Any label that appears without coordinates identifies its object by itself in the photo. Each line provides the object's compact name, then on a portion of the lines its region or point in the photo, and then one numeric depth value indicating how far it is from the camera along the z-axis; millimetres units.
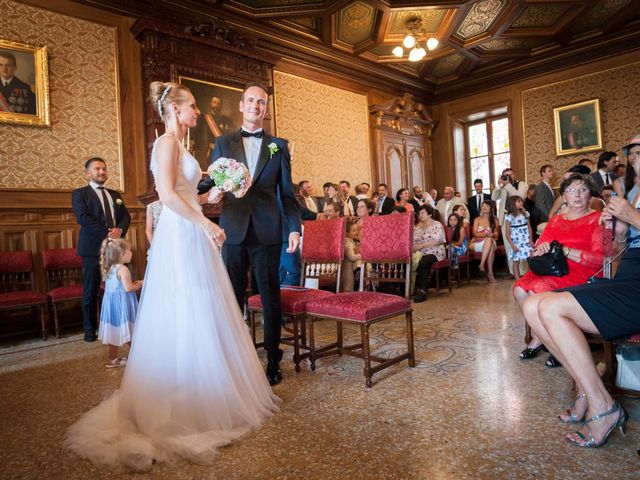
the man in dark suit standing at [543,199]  6637
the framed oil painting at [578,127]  8883
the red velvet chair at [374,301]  2611
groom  2488
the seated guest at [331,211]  5789
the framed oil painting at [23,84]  4793
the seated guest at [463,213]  7324
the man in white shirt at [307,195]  6807
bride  1916
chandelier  7703
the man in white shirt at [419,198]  8730
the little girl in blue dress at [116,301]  3201
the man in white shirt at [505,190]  7828
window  10625
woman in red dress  2547
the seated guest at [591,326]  1760
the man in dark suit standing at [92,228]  4344
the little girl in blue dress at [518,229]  5816
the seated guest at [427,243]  5766
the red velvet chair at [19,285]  4215
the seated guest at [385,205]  7697
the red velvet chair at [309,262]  2920
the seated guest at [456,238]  6771
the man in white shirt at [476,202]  8703
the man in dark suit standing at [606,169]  5945
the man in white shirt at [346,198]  7195
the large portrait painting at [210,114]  6043
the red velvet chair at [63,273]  4516
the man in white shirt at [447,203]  8734
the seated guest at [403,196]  7719
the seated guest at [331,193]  6843
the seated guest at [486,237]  7115
